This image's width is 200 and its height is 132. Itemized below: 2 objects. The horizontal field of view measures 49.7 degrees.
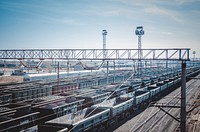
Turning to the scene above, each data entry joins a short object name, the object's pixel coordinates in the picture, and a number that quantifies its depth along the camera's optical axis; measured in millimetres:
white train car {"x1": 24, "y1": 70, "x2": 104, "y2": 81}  41156
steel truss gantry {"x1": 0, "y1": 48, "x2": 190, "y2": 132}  10234
